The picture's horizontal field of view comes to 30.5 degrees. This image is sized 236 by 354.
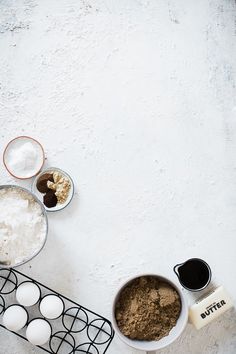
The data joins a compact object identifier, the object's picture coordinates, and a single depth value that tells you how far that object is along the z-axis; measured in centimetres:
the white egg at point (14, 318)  119
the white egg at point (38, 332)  119
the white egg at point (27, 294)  122
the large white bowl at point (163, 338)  120
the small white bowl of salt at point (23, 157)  131
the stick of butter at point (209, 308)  126
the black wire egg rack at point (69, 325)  129
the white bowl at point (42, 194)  131
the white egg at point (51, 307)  121
